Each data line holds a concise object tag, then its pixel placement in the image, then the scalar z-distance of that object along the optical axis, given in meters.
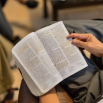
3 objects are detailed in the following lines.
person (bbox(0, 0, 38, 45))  1.66
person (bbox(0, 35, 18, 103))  1.55
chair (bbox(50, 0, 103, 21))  1.74
